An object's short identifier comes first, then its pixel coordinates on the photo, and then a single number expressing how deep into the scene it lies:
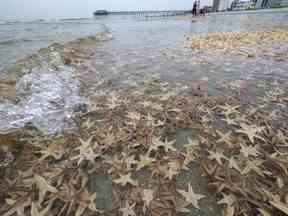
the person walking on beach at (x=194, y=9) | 31.63
